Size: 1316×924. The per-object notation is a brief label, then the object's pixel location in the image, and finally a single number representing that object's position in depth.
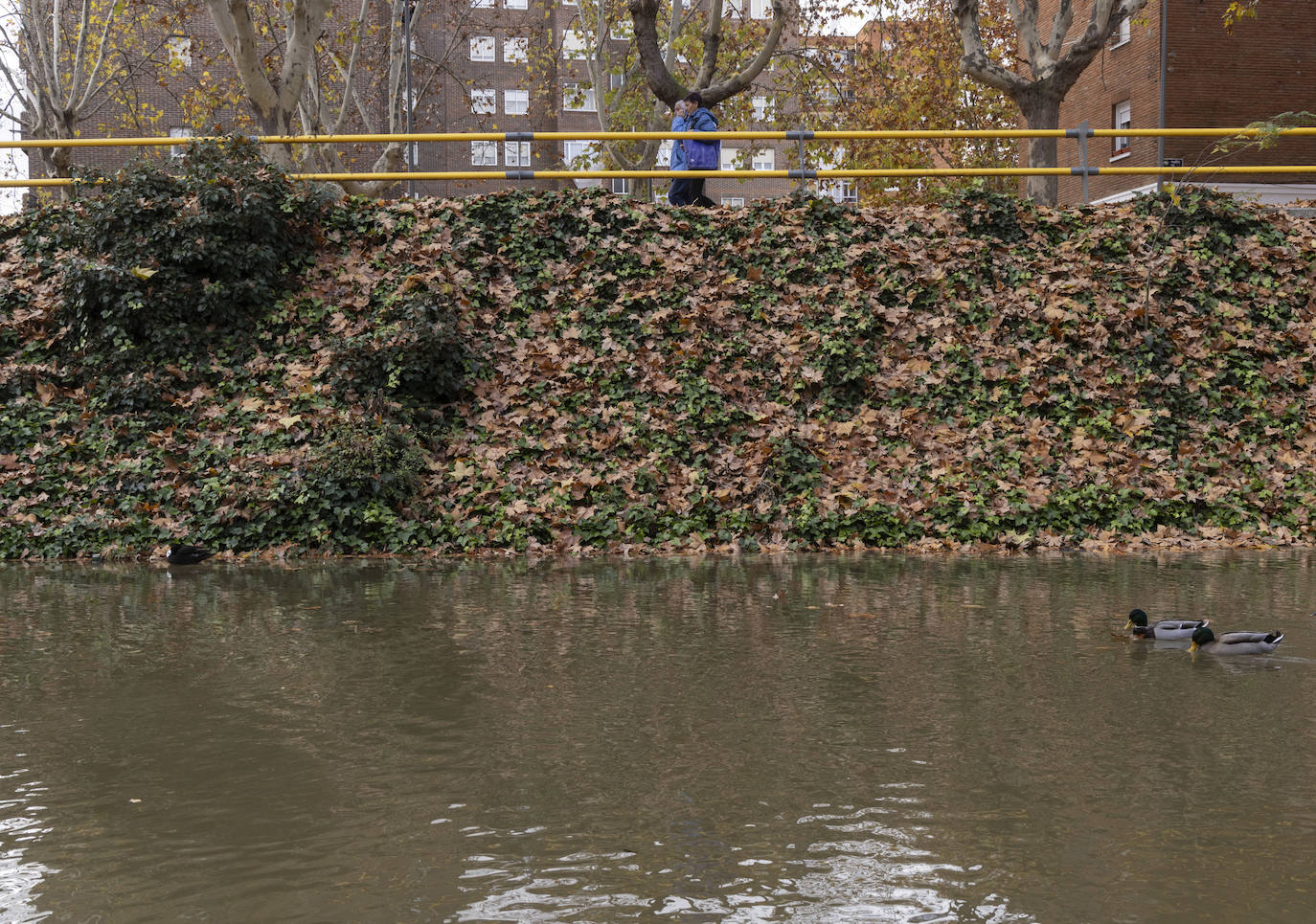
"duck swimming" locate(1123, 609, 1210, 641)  6.84
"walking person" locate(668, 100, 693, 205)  16.25
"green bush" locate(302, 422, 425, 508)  11.54
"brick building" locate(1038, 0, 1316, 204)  30.94
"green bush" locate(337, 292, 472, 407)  12.80
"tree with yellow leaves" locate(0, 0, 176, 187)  22.64
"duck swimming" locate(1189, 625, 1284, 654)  6.64
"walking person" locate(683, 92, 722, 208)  16.20
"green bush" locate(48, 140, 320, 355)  13.38
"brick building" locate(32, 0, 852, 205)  36.84
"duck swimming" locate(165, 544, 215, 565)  10.77
